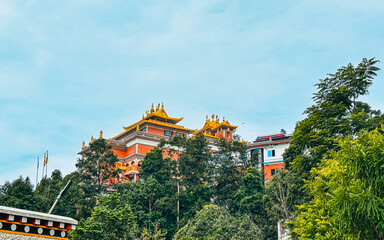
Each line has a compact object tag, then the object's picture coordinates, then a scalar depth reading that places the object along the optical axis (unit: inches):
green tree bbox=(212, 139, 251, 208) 1296.8
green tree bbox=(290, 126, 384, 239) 505.7
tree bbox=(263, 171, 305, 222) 957.2
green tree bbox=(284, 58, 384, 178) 824.3
